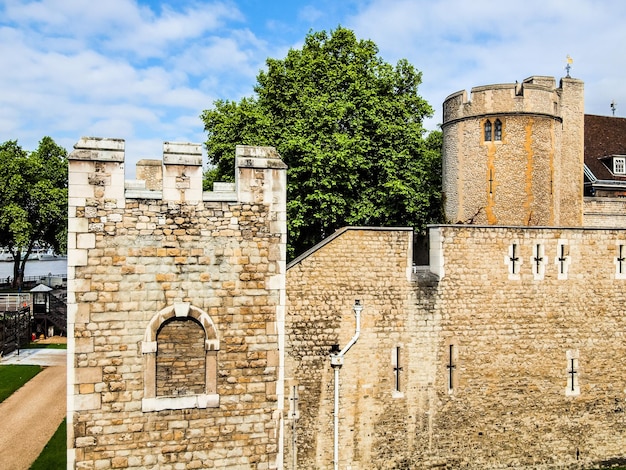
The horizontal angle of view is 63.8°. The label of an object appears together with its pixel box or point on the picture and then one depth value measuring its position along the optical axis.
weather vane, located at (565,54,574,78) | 23.30
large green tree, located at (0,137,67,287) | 35.47
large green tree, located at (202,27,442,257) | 18.80
